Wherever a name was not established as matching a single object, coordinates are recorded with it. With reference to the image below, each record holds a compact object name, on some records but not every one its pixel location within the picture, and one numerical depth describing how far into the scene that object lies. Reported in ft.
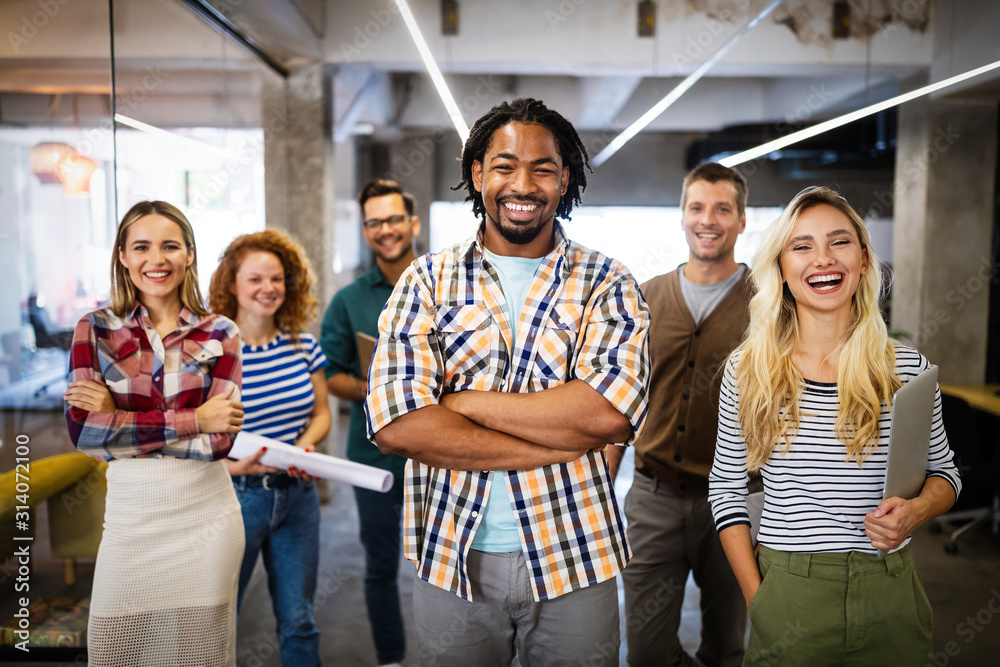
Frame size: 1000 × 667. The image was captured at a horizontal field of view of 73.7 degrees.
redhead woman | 7.65
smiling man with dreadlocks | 4.93
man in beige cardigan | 7.44
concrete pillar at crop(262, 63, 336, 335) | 16.53
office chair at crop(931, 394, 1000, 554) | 13.07
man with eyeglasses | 8.71
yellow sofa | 8.59
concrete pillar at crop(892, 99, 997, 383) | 17.76
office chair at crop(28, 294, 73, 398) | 8.29
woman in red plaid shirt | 5.70
